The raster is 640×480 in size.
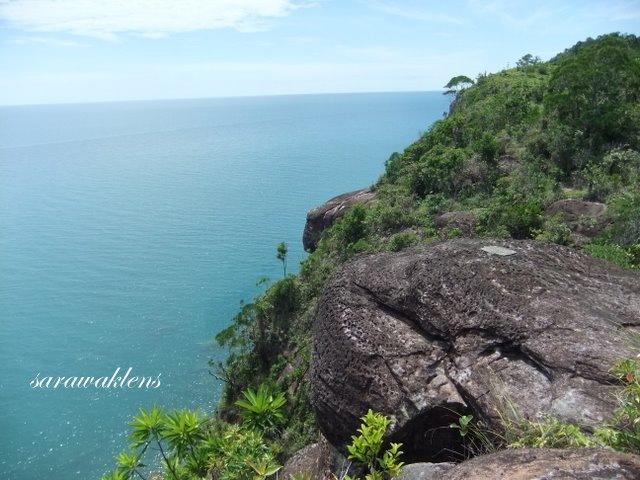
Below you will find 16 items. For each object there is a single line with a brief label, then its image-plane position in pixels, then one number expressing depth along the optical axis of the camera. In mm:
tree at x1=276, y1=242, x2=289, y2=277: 39031
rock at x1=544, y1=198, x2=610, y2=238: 18609
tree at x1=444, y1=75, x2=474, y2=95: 68812
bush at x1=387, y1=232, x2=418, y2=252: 23853
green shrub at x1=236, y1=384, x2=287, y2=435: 7469
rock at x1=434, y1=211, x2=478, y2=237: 22828
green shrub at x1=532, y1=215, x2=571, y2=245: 18094
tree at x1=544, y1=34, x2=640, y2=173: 24656
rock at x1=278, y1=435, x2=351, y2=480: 8586
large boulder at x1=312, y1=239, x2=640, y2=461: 6852
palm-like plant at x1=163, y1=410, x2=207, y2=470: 7188
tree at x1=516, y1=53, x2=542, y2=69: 76375
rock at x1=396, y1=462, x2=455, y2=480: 6039
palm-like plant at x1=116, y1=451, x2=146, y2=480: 7488
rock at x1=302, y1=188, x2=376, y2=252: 39375
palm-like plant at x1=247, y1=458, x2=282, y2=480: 6309
